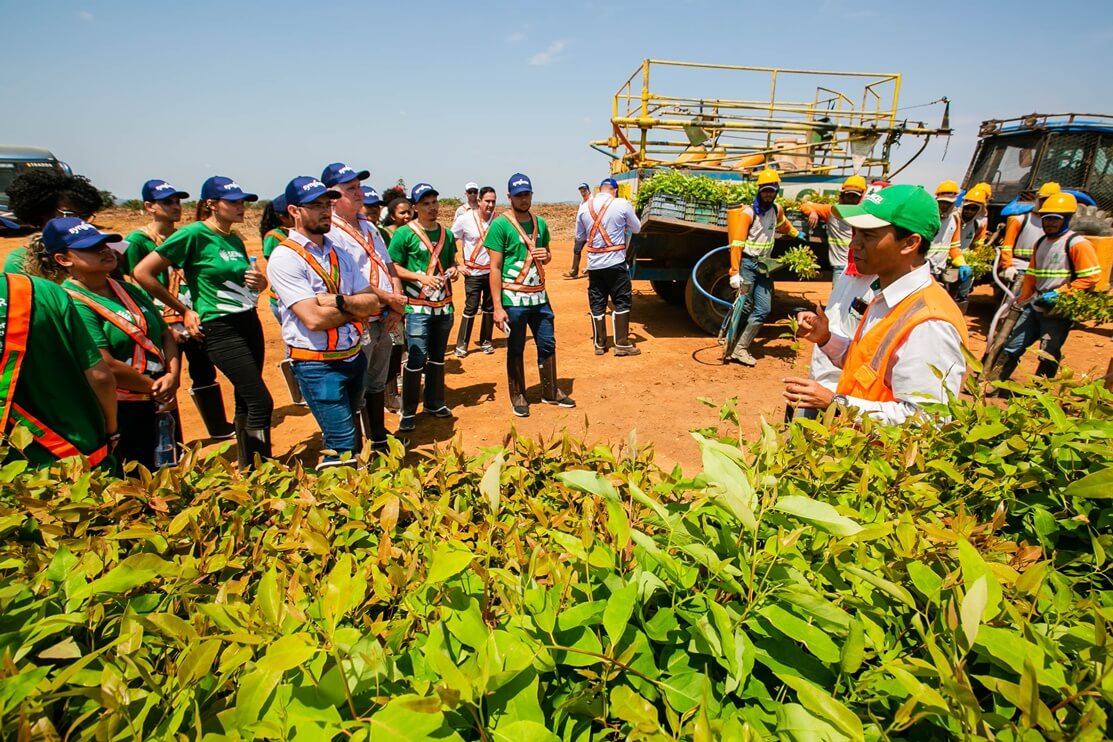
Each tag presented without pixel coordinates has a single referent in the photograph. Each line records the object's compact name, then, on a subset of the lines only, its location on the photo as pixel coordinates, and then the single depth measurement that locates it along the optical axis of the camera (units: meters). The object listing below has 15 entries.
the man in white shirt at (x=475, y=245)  6.99
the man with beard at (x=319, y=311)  3.09
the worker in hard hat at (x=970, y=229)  7.86
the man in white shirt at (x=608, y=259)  6.84
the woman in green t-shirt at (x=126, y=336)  2.75
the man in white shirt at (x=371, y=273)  3.78
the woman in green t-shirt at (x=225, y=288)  3.80
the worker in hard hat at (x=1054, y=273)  5.24
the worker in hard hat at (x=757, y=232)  6.38
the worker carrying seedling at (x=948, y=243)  7.26
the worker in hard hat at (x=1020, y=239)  6.54
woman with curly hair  3.55
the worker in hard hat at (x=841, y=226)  6.51
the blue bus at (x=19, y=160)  15.37
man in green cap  2.05
